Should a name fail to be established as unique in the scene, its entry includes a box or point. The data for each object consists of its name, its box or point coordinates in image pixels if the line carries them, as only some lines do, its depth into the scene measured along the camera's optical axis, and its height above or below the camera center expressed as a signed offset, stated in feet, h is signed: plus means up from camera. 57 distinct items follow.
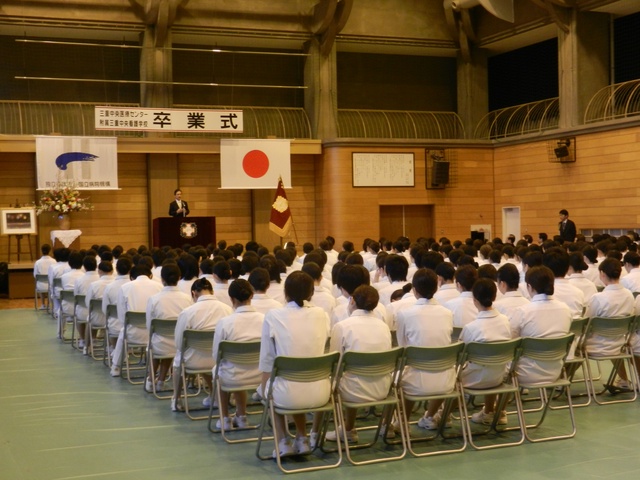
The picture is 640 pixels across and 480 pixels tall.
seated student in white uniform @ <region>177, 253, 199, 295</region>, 32.50 -1.71
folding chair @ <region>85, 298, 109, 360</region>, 37.53 -4.24
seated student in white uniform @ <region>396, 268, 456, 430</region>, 22.90 -3.13
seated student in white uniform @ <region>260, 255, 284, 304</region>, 31.94 -2.12
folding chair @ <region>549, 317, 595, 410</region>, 26.86 -4.71
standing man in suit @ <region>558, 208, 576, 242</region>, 66.90 -0.83
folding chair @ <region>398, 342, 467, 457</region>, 22.50 -3.95
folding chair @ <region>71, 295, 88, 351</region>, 40.09 -4.47
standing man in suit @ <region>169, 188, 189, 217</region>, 69.31 +1.67
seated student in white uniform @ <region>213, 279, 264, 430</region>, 24.25 -3.14
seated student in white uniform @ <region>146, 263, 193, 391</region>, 29.78 -2.83
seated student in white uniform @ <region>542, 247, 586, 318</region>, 30.22 -2.63
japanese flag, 77.66 +6.07
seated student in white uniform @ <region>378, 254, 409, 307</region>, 29.19 -1.72
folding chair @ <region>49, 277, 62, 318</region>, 48.39 -3.51
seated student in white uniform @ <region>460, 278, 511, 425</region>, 23.68 -3.26
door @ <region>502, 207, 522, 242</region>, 84.17 -0.10
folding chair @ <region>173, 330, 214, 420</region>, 26.22 -3.92
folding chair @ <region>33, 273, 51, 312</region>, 56.39 -4.03
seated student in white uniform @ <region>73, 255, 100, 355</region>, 40.46 -2.92
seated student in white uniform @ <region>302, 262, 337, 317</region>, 30.04 -2.73
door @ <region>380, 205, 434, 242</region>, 85.66 +0.16
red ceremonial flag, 65.82 +0.83
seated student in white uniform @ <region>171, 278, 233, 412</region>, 26.55 -3.08
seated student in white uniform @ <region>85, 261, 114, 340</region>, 38.11 -3.13
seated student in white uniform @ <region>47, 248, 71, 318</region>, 49.14 -2.43
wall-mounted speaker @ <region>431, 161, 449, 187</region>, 83.51 +5.04
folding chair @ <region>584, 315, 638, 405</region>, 27.86 -4.01
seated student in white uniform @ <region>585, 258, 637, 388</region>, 28.86 -2.85
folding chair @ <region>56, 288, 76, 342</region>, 42.83 -4.60
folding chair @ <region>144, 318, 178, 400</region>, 29.45 -3.81
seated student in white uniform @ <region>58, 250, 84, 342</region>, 43.52 -2.65
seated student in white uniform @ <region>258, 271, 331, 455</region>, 21.71 -3.00
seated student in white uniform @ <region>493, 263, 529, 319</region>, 26.43 -2.36
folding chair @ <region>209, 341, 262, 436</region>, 23.88 -3.94
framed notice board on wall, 82.17 +5.52
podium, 65.57 -0.29
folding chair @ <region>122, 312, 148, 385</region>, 32.32 -4.01
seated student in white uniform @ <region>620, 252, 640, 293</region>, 34.01 -2.35
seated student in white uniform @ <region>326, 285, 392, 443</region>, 22.11 -3.19
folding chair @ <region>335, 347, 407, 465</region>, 21.66 -3.98
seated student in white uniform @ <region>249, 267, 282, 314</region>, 25.80 -2.13
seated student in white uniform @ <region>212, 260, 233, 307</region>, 31.22 -2.10
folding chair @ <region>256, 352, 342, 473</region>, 21.07 -3.95
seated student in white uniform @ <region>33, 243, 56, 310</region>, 56.18 -2.47
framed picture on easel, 68.90 +0.84
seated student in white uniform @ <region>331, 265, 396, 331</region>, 23.85 -1.69
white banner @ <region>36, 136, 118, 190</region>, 71.05 +6.06
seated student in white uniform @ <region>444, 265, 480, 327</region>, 27.02 -2.69
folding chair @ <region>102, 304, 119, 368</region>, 35.42 -4.33
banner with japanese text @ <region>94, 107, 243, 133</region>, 71.31 +9.79
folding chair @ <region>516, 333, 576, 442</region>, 23.79 -3.98
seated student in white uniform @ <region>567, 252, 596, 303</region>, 33.72 -2.48
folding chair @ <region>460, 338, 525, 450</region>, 23.09 -4.04
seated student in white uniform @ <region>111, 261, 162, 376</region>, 33.53 -2.81
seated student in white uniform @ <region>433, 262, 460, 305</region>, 29.43 -2.30
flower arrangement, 68.49 +2.58
